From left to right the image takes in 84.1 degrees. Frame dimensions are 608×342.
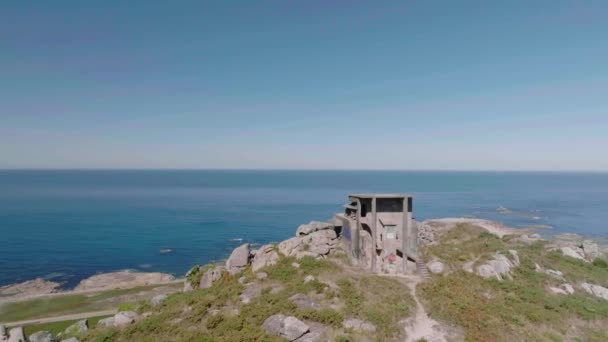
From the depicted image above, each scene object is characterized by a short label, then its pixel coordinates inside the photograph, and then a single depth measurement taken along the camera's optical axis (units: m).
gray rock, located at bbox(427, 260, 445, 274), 32.59
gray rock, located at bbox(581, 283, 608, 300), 32.16
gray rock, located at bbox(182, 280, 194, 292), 34.96
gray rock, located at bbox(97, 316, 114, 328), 27.91
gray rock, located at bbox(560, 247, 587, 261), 43.19
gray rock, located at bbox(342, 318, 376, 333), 22.81
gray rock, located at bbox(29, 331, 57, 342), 26.61
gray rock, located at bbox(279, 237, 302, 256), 34.72
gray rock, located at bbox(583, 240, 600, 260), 46.19
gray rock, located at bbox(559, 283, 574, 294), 31.62
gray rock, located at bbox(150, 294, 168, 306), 32.79
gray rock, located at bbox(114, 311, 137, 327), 27.73
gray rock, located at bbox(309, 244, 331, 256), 34.62
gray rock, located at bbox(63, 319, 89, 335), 30.07
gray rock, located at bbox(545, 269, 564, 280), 34.31
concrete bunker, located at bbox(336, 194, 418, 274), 32.44
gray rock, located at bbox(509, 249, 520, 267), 35.44
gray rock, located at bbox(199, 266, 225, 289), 33.22
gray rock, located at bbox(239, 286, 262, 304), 27.20
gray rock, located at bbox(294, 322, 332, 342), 21.58
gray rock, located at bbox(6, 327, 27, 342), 27.61
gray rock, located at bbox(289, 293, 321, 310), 24.97
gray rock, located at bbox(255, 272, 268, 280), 30.90
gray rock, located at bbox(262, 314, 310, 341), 21.92
